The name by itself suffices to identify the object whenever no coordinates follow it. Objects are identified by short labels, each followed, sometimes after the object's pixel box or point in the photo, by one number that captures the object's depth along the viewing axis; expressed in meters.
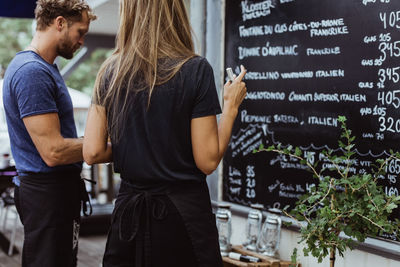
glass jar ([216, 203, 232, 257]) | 3.28
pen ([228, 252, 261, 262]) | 3.07
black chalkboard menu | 2.63
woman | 1.83
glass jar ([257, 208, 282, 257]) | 3.17
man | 2.38
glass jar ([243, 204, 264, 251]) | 3.30
